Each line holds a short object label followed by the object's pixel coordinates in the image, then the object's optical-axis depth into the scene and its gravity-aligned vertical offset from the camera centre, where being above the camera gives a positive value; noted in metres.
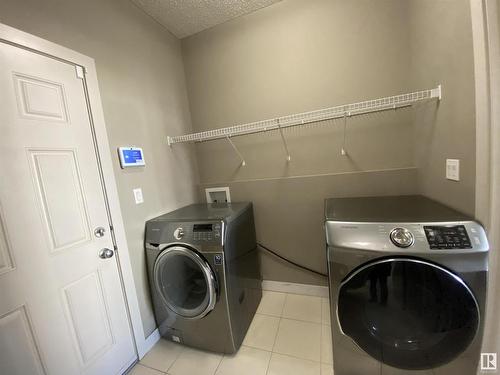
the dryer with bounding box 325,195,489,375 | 0.88 -0.67
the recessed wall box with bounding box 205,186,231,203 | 2.14 -0.27
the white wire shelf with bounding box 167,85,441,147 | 1.27 +0.33
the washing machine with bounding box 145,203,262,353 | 1.36 -0.77
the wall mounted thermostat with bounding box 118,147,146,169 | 1.45 +0.17
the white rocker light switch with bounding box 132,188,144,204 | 1.55 -0.13
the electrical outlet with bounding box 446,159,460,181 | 1.06 -0.14
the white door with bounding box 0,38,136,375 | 0.94 -0.23
